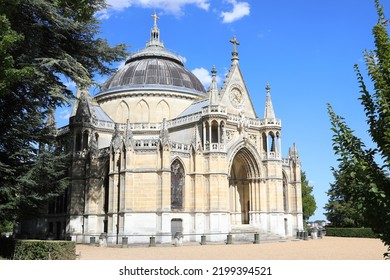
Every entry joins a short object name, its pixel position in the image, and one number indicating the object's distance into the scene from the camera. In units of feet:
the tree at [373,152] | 24.21
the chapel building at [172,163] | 112.98
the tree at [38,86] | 64.75
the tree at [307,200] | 205.26
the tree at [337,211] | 178.40
